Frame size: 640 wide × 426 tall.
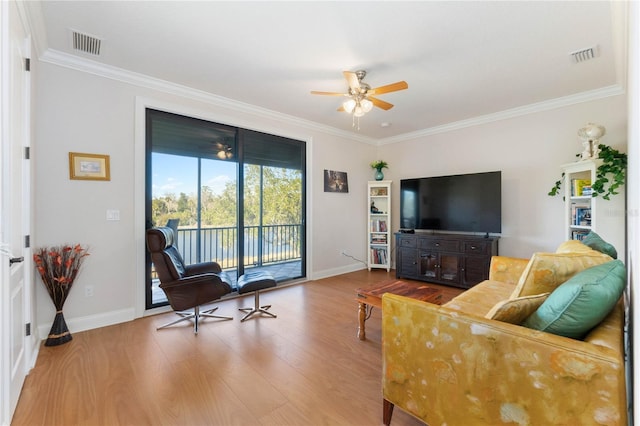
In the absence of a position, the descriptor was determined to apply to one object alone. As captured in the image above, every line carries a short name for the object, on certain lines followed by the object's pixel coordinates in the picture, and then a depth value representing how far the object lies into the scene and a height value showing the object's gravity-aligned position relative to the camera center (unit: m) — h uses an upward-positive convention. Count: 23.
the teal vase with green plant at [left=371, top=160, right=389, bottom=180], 5.26 +0.88
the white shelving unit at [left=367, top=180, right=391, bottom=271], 5.20 -0.26
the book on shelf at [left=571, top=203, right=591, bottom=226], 3.14 -0.01
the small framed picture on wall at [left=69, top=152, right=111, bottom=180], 2.60 +0.43
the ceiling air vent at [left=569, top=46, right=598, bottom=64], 2.45 +1.44
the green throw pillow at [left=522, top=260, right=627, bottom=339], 1.03 -0.34
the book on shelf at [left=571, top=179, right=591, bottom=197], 3.06 +0.29
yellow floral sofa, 0.93 -0.60
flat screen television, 3.94 +0.15
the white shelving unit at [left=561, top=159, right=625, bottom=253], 2.84 +0.05
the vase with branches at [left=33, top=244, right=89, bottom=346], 2.32 -0.56
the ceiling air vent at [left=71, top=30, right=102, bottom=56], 2.27 +1.43
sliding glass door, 3.27 +0.27
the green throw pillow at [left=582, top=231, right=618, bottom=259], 1.76 -0.22
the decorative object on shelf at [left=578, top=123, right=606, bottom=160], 2.99 +0.82
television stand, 3.87 -0.68
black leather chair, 2.48 -0.64
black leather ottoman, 2.80 -0.75
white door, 1.43 +0.03
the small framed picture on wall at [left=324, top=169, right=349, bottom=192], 4.77 +0.55
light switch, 2.79 -0.03
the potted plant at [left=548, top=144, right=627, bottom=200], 2.79 +0.41
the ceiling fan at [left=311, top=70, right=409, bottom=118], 2.56 +1.14
